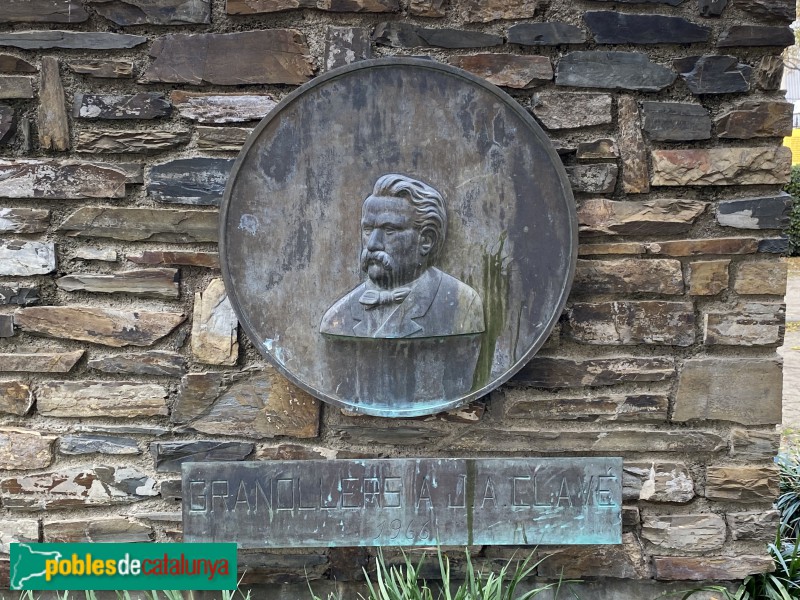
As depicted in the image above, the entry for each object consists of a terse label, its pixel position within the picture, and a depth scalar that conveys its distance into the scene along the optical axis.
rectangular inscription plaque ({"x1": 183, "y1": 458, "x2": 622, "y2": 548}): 2.36
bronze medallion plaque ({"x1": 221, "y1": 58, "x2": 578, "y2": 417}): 2.21
